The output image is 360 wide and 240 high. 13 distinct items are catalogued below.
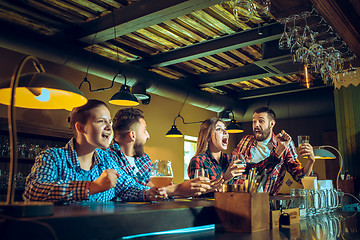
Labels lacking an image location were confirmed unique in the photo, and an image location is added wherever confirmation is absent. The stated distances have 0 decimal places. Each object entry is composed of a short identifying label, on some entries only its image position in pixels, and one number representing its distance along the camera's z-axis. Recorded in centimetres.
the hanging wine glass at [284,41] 318
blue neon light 121
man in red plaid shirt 317
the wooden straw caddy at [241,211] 139
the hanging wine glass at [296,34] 314
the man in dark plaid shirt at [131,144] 257
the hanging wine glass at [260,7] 252
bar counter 92
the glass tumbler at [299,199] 180
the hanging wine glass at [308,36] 318
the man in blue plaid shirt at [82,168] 161
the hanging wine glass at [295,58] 333
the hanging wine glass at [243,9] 255
